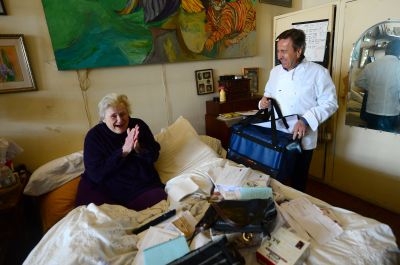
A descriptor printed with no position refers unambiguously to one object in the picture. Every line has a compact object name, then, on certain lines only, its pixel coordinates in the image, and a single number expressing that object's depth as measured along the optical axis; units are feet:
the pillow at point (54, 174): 5.47
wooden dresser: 7.57
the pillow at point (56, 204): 5.33
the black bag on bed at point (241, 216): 2.93
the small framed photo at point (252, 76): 8.99
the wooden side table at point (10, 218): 4.46
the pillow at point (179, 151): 6.10
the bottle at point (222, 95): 8.01
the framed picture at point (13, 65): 5.49
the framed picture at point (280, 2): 9.01
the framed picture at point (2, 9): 5.40
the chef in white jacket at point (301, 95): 5.12
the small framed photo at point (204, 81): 8.13
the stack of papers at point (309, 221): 3.26
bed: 2.92
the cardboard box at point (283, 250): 2.78
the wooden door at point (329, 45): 7.37
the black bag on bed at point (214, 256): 2.64
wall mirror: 6.11
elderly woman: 4.97
